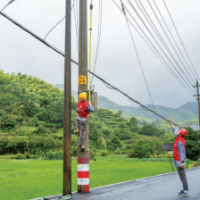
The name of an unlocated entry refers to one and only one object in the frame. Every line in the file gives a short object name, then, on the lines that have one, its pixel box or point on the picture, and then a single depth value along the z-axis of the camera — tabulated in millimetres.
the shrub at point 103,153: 52062
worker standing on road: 6324
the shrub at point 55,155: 35403
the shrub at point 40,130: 69425
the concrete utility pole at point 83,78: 6953
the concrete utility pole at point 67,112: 6538
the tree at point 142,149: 38916
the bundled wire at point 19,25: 6746
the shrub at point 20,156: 35906
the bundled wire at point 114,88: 8881
